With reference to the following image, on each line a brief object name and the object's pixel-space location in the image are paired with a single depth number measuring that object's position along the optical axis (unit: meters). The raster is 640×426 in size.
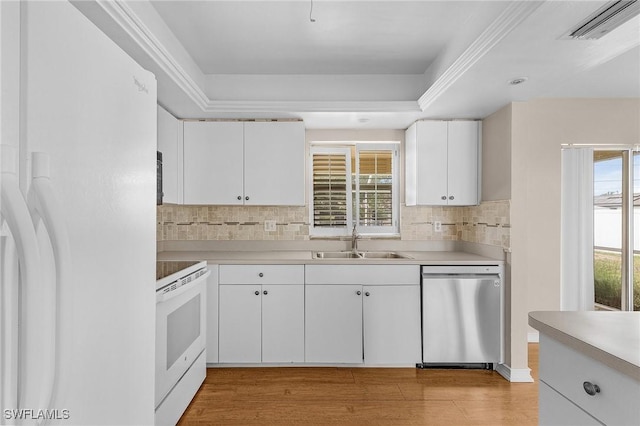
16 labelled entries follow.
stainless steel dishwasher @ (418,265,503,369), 2.89
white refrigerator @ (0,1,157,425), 0.63
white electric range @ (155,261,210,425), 1.88
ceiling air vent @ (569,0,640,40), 1.51
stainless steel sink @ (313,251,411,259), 3.45
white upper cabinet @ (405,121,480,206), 3.27
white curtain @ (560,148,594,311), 3.29
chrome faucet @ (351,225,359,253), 3.50
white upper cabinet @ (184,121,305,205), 3.26
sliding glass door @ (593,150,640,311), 3.22
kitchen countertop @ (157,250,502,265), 2.93
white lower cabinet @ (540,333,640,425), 0.90
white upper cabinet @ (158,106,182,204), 2.92
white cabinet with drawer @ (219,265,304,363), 2.93
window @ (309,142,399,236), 3.69
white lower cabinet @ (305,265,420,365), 2.94
